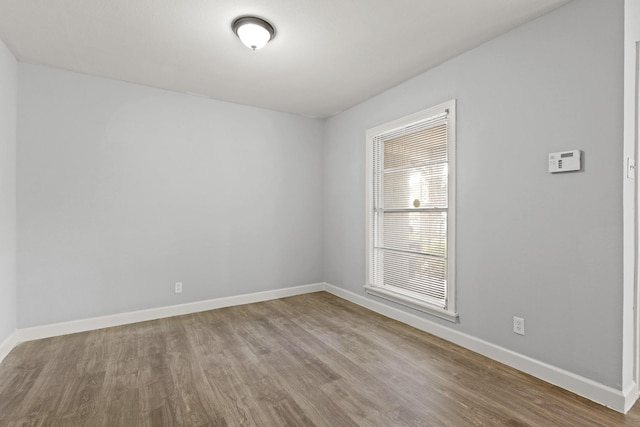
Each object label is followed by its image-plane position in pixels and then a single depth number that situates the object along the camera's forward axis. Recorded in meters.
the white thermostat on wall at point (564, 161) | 2.11
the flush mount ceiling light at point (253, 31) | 2.36
